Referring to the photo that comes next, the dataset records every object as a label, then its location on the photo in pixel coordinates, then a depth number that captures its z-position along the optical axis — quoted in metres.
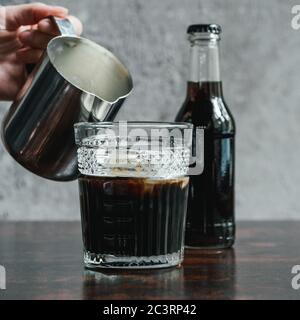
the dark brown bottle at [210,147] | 0.90
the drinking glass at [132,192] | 0.74
